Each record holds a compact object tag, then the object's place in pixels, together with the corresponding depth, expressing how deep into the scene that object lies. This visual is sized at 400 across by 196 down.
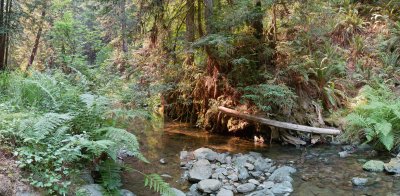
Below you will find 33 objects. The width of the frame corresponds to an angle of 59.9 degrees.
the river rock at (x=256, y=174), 6.10
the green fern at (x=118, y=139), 4.39
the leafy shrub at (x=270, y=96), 7.40
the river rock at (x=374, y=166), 6.07
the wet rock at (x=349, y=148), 7.33
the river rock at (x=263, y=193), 5.20
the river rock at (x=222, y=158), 6.67
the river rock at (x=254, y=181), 5.71
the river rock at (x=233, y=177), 5.87
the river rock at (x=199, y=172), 5.77
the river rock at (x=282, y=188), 5.29
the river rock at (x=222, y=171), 6.08
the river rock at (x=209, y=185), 5.36
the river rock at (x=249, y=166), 6.38
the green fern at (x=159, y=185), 4.39
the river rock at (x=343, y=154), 6.99
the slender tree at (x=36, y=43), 12.95
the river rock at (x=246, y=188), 5.43
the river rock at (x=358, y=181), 5.51
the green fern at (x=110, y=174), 4.46
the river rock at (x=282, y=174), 5.77
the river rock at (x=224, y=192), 5.15
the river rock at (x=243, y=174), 6.00
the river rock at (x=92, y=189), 3.96
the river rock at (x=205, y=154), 6.80
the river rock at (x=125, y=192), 4.70
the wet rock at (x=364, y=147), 7.32
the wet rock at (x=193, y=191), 5.28
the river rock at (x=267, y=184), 5.50
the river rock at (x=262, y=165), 6.40
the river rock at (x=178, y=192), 4.90
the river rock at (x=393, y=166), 5.90
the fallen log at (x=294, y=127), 7.54
